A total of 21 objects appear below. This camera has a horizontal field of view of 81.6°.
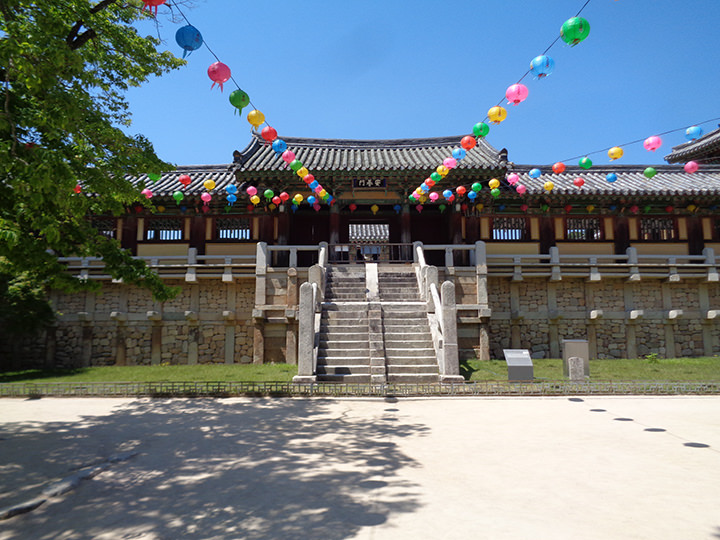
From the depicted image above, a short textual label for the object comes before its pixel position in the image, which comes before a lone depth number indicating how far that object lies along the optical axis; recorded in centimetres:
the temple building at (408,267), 1427
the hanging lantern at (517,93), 856
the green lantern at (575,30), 686
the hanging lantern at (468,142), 1116
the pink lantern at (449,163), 1309
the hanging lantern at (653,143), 1018
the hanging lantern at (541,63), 785
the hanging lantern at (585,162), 1203
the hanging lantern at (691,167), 1134
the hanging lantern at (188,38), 616
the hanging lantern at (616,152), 1059
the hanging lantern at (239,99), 764
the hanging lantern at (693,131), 955
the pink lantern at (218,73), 712
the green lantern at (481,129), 1012
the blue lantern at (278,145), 1066
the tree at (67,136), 426
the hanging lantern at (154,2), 549
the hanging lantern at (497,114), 930
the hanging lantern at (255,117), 866
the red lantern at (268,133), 981
